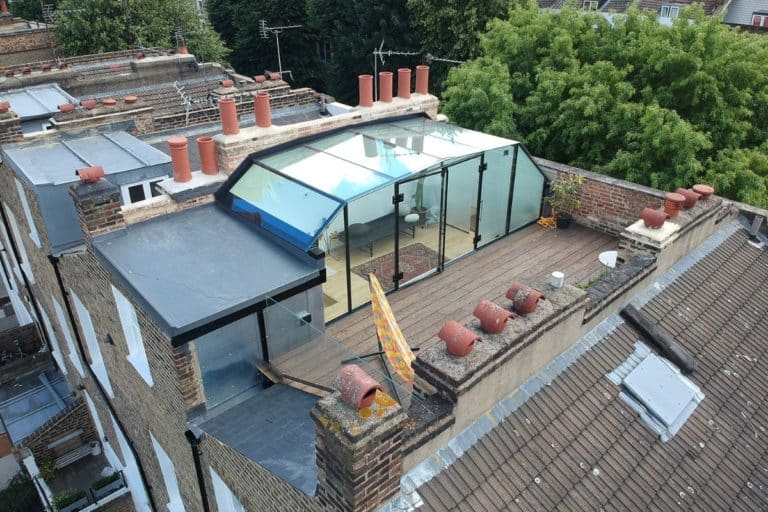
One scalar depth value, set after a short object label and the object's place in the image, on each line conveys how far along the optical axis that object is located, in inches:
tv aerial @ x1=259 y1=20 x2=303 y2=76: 1202.9
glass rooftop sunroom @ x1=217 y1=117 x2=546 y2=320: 327.9
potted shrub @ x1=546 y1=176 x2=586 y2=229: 450.9
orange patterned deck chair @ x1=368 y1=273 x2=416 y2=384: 265.6
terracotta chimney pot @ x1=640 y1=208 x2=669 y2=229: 352.8
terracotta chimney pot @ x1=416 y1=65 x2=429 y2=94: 467.8
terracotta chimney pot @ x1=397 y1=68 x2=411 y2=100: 456.8
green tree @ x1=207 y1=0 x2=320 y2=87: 1676.9
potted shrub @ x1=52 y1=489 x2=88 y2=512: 607.2
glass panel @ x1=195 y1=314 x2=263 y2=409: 278.4
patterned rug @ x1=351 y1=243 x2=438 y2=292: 355.6
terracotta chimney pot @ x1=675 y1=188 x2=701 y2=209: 388.8
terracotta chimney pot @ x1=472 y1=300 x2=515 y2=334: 252.5
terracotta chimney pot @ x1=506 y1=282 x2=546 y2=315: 266.8
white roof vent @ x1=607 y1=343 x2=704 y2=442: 286.4
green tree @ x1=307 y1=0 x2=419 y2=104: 1318.9
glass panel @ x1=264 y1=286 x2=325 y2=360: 295.6
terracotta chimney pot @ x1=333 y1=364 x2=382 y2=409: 181.5
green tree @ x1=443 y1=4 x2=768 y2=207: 554.3
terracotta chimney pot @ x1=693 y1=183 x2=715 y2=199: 402.0
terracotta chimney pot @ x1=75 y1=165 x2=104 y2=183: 316.5
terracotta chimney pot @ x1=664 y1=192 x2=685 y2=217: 369.7
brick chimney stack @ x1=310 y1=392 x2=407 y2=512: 178.7
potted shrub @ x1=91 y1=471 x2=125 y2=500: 613.6
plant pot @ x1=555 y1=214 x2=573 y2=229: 450.3
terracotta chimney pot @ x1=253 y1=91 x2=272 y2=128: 376.5
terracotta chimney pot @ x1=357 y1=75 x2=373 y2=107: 439.8
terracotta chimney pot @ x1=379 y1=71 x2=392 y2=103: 448.8
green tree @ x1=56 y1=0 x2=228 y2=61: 1294.3
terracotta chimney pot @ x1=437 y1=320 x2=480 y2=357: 237.9
